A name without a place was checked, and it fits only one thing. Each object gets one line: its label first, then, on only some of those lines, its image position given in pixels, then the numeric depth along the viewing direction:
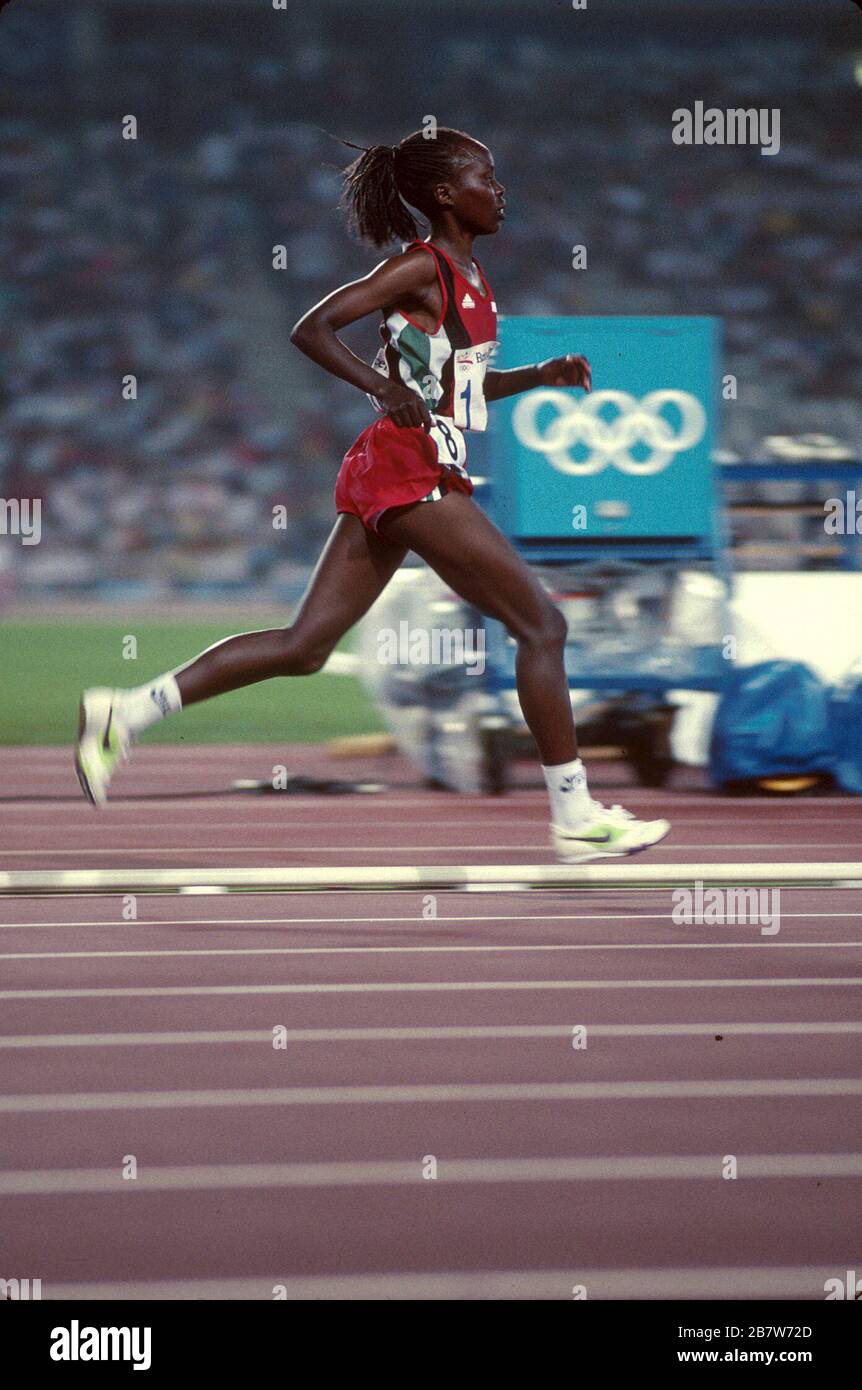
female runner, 5.20
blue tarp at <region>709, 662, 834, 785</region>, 8.47
